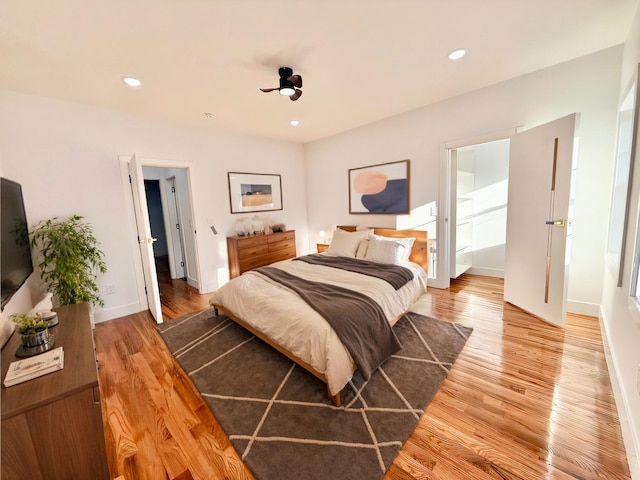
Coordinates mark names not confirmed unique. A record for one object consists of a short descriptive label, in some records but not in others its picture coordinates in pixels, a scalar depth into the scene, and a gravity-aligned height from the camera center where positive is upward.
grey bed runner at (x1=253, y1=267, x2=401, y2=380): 1.82 -0.86
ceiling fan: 2.23 +1.15
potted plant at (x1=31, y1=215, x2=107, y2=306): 2.57 -0.37
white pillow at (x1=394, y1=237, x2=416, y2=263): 3.34 -0.50
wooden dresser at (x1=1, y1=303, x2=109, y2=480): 1.04 -0.90
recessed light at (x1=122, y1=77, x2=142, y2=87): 2.43 +1.35
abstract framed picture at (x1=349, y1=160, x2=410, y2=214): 3.95 +0.34
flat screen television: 1.52 -0.12
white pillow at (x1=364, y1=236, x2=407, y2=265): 3.17 -0.55
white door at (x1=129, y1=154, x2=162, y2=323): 2.90 -0.18
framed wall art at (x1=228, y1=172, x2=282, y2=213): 4.39 +0.40
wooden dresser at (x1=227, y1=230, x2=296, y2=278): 4.20 -0.64
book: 1.17 -0.71
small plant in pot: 1.42 -0.61
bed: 1.78 -0.78
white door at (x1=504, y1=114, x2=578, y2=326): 2.41 -0.16
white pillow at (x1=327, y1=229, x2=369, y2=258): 3.58 -0.49
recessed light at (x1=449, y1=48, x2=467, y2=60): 2.23 +1.35
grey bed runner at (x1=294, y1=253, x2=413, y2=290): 2.64 -0.68
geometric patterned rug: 1.38 -1.32
